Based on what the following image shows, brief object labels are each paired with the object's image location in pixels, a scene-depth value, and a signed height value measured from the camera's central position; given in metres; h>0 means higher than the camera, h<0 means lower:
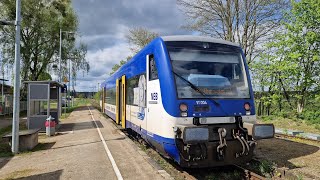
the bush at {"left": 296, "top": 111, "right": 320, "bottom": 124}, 17.66 -1.19
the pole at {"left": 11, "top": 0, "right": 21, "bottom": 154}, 10.59 +0.19
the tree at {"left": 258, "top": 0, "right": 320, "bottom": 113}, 18.14 +2.91
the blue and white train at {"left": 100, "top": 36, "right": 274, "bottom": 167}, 6.66 -0.11
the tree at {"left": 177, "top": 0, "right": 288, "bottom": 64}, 25.95 +6.60
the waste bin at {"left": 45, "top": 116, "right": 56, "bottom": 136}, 14.87 -1.32
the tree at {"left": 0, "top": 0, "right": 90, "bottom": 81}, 31.81 +7.08
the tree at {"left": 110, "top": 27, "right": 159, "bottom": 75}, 42.62 +8.50
